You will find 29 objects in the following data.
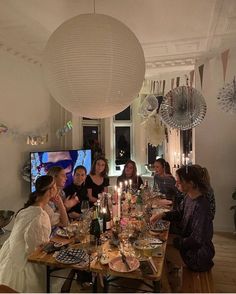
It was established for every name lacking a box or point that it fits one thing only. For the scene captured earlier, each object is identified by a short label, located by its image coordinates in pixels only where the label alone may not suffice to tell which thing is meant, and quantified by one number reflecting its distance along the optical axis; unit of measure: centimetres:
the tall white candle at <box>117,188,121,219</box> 232
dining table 155
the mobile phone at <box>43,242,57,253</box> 181
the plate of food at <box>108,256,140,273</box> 158
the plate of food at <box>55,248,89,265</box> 168
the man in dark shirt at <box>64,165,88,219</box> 325
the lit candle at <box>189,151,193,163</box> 487
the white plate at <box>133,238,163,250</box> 184
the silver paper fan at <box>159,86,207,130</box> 291
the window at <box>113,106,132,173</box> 567
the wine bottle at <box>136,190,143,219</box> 246
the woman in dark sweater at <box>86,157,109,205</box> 353
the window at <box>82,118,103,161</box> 524
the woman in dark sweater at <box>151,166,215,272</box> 212
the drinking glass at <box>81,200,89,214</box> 231
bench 192
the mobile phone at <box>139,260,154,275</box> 154
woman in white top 182
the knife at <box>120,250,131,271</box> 160
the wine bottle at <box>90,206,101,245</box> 190
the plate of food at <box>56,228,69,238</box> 209
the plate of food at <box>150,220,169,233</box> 224
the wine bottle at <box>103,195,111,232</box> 221
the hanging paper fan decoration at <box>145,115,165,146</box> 532
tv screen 400
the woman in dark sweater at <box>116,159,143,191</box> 405
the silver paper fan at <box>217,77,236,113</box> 402
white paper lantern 144
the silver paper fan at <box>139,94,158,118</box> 505
